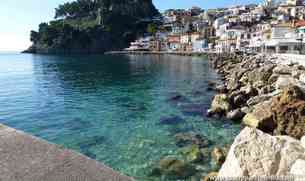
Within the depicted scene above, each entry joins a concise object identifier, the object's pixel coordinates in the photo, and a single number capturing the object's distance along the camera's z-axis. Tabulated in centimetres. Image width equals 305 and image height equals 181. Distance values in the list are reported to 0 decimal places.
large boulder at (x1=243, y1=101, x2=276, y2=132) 1022
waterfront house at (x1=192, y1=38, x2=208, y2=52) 9887
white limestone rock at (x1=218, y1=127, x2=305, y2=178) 492
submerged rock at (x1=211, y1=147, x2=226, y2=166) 802
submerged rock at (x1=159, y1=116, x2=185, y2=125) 1280
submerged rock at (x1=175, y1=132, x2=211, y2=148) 977
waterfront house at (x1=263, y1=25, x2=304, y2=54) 3970
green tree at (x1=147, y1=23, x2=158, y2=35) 13100
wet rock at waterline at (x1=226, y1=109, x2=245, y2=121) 1274
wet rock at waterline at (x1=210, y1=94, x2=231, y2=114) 1384
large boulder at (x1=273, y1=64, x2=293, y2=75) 2108
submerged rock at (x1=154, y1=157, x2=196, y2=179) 745
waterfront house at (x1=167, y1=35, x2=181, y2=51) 11028
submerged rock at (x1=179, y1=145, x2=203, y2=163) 832
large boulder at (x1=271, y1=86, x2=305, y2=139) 900
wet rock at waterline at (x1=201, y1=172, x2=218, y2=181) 627
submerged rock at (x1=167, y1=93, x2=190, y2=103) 1818
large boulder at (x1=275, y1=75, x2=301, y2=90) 1510
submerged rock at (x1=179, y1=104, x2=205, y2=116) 1445
